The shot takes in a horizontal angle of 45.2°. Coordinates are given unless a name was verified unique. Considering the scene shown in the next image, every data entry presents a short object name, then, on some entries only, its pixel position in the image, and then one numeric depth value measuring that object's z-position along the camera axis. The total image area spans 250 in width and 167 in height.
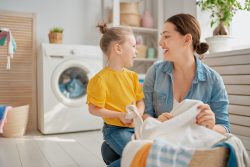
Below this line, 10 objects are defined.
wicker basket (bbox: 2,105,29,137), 3.18
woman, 1.37
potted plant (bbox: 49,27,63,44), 3.50
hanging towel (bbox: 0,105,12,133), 2.51
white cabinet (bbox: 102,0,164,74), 3.73
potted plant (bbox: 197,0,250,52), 2.60
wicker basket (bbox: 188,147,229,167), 0.79
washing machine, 3.33
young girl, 1.46
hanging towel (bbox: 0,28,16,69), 2.74
